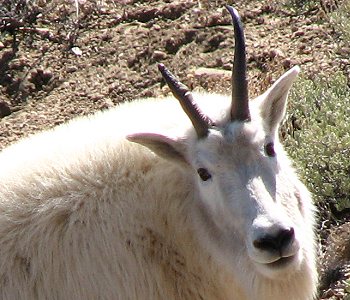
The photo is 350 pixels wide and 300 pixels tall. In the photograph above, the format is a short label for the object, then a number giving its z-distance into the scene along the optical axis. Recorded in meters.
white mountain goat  12.13
